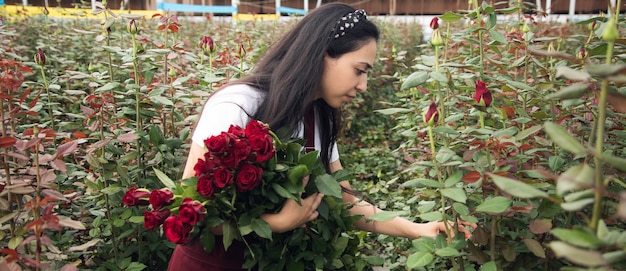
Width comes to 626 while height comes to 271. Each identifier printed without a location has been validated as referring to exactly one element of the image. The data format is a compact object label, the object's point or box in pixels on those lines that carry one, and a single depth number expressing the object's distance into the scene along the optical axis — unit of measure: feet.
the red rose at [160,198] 3.70
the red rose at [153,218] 3.71
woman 5.15
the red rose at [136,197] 3.93
